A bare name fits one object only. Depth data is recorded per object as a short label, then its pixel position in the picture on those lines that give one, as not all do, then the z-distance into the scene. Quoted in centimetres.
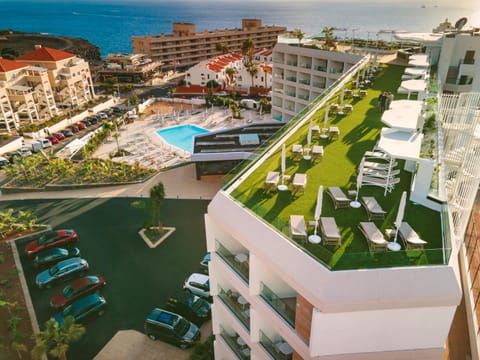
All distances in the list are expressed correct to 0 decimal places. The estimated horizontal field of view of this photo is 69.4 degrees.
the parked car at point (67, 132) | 5720
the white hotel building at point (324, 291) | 955
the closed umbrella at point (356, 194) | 1359
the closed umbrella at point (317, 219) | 1144
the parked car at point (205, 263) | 2597
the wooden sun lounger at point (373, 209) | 1281
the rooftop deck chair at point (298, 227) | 1127
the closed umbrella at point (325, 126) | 1989
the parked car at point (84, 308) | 2172
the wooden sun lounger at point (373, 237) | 1112
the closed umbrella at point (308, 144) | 1722
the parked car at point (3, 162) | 4483
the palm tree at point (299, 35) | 5111
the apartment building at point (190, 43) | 10294
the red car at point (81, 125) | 5972
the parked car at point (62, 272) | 2452
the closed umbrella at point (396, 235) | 1098
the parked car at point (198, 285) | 2370
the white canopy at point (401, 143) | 1379
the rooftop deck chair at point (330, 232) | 1138
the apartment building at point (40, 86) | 6019
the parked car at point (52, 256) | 2638
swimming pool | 5494
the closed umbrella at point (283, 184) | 1459
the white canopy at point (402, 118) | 1541
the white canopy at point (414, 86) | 2228
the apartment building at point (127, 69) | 9156
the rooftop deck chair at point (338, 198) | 1346
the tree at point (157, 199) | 2805
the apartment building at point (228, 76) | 7931
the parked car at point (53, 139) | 5393
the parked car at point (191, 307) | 2208
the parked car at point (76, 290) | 2289
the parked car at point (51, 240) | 2767
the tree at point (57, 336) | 1612
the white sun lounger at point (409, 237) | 1105
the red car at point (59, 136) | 5503
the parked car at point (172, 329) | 2036
